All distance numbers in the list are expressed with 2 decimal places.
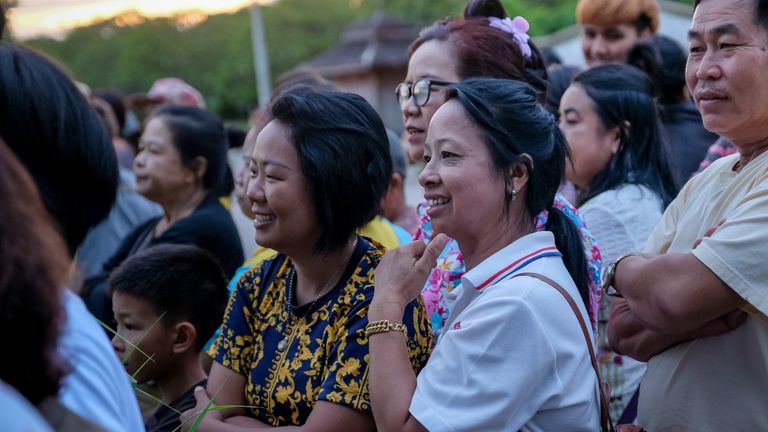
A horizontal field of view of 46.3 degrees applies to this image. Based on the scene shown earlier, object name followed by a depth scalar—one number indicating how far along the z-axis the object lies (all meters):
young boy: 3.57
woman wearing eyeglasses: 3.15
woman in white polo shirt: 2.21
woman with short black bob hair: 2.65
